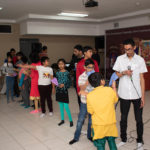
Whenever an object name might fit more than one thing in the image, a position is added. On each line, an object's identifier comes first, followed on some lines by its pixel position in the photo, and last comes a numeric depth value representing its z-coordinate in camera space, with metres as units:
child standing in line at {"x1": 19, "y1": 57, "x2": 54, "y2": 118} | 4.16
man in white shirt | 2.67
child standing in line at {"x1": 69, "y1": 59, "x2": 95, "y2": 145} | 2.88
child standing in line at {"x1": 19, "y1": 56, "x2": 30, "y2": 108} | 5.00
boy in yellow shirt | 2.12
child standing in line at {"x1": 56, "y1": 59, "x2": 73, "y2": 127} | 3.67
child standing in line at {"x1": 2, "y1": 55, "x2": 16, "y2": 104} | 5.46
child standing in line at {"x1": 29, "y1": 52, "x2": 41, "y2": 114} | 4.44
